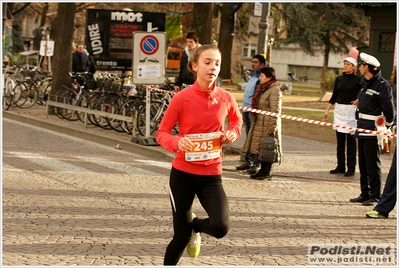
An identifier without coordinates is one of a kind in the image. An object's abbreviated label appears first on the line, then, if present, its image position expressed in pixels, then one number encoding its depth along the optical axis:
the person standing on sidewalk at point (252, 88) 12.75
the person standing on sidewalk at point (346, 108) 12.61
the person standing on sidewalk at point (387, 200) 9.31
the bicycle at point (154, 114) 16.14
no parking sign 16.08
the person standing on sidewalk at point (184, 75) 14.91
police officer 10.02
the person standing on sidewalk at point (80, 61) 22.55
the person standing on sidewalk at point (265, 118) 12.20
